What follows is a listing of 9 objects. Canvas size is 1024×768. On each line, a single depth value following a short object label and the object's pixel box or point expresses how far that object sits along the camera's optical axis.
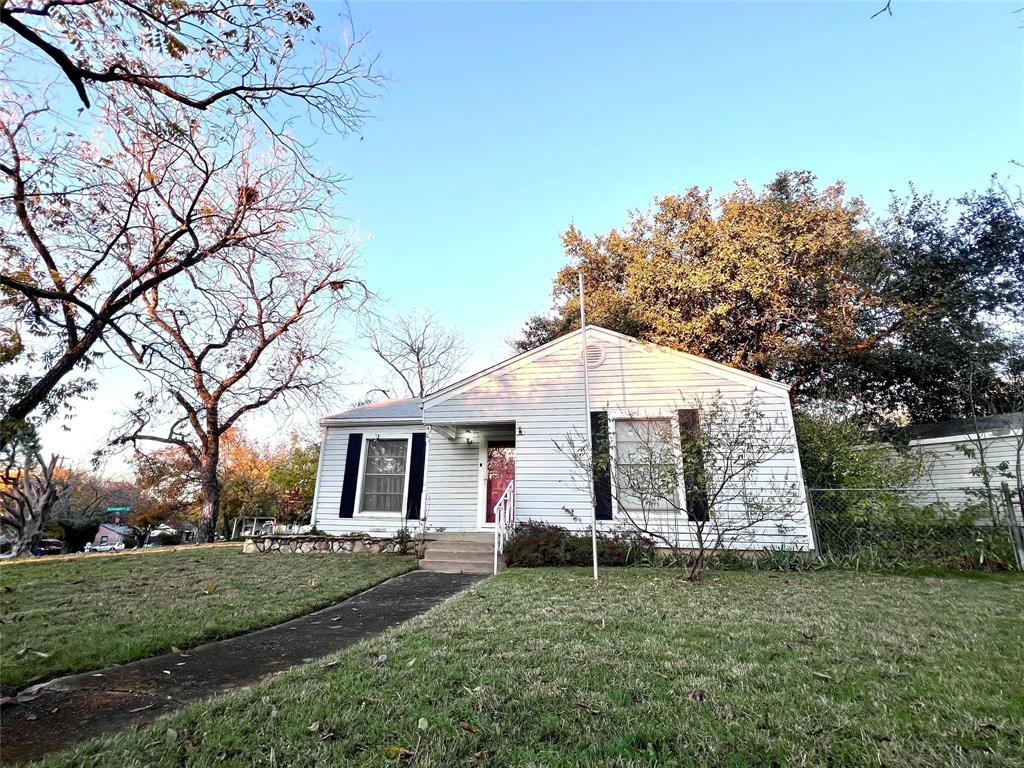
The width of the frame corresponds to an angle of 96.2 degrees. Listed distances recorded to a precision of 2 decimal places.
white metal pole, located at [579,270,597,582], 8.02
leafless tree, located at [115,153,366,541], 7.84
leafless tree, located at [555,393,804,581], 7.62
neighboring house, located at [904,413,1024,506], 11.50
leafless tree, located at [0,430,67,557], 15.00
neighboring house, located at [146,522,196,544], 24.49
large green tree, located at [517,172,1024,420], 13.39
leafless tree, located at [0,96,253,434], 6.12
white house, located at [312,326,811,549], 9.29
